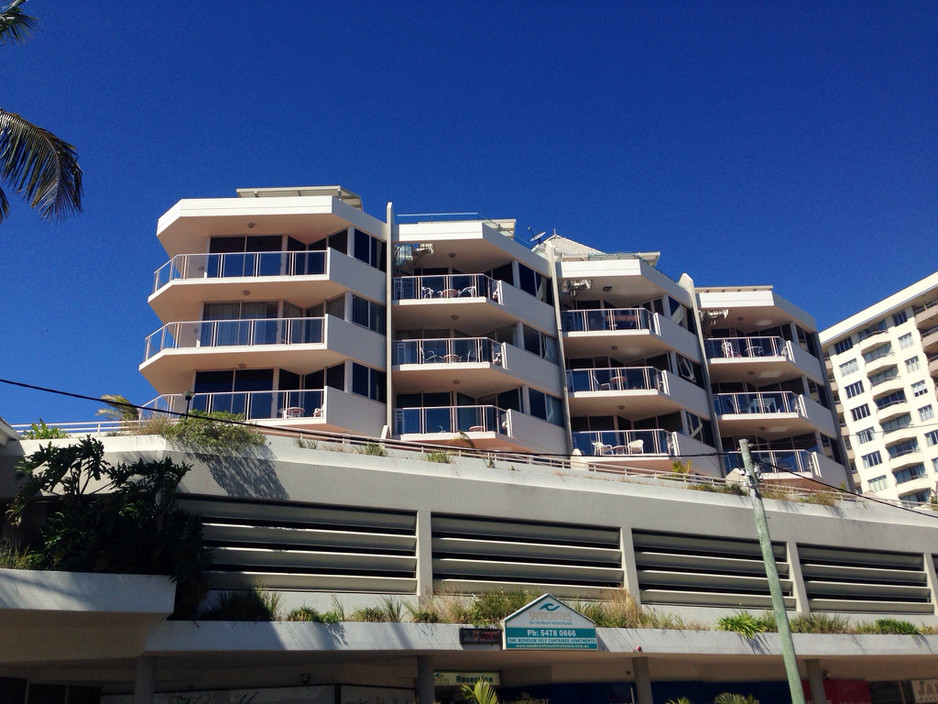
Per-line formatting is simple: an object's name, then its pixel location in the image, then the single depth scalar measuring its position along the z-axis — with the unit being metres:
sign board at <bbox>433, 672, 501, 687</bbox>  19.94
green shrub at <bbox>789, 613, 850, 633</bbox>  22.30
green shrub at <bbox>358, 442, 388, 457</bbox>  20.02
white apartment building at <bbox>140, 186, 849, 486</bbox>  27.42
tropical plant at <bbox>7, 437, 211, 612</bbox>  15.11
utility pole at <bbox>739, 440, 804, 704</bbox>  15.85
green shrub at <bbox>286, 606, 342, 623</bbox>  16.91
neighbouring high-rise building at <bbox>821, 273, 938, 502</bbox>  66.62
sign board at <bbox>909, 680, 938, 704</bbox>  25.59
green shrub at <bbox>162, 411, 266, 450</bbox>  17.97
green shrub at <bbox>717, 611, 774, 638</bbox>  21.03
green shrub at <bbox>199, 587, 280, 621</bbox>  16.33
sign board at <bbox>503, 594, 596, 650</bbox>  17.95
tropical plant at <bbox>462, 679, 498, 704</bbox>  15.63
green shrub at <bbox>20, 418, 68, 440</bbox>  18.11
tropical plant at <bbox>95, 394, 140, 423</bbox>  18.94
